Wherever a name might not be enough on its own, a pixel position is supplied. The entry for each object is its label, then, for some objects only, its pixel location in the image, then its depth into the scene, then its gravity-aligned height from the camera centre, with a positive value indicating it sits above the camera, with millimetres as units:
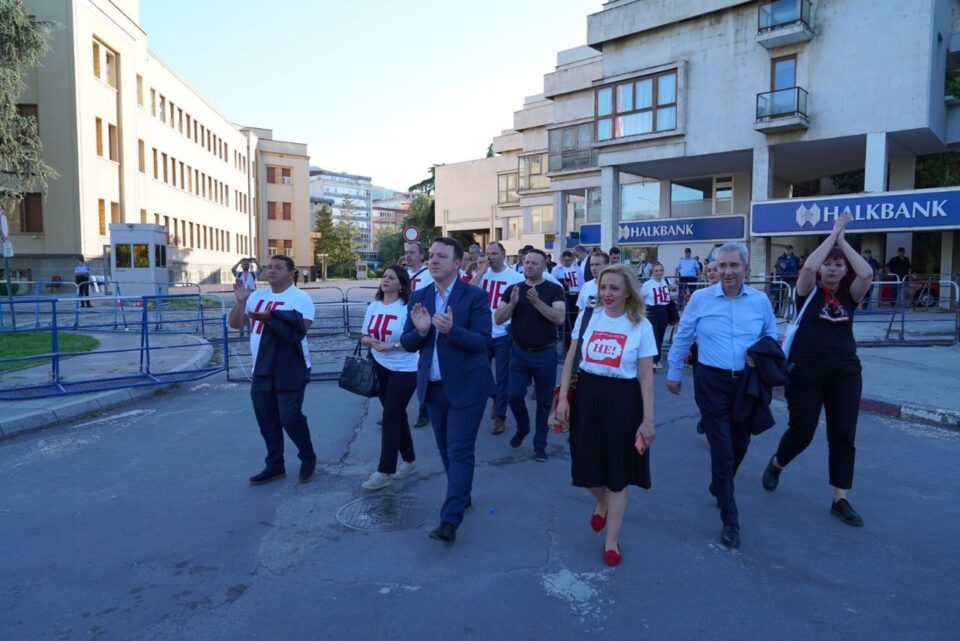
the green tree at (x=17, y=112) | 28328 +6884
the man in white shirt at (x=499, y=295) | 7430 -224
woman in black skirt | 4004 -736
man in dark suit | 4371 -587
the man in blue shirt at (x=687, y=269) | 19359 +241
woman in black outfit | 4672 -539
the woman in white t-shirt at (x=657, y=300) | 10297 -349
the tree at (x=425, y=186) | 73075 +9787
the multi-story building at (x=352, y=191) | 147725 +19373
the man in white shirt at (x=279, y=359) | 5449 -684
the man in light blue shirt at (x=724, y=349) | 4469 -485
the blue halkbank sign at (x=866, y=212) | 20812 +2190
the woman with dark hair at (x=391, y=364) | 5371 -705
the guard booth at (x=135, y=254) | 26109 +740
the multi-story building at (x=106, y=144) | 32094 +7083
